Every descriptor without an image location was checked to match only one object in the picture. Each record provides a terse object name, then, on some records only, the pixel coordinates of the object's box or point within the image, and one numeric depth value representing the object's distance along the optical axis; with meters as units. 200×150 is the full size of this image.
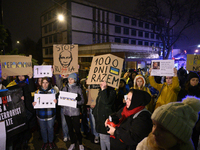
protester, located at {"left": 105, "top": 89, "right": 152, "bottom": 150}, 1.89
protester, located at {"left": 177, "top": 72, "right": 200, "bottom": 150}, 3.52
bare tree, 20.52
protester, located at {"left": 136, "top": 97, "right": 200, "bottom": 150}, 1.06
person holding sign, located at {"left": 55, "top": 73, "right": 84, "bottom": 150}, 3.60
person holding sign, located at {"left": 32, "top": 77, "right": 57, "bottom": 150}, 3.62
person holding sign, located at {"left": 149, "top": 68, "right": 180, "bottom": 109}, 3.59
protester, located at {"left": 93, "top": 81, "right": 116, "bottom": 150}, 2.95
